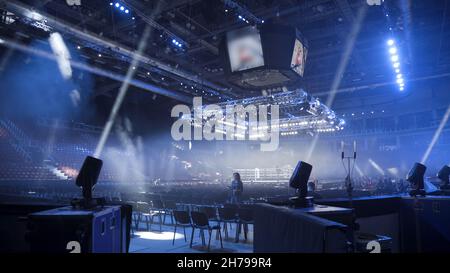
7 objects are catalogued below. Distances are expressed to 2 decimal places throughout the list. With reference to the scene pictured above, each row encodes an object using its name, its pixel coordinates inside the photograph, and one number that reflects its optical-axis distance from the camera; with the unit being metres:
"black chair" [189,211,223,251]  6.46
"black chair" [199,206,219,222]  7.57
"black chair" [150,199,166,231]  8.91
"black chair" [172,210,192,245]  6.99
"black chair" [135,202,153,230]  8.35
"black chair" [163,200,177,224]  8.63
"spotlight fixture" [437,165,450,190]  6.62
